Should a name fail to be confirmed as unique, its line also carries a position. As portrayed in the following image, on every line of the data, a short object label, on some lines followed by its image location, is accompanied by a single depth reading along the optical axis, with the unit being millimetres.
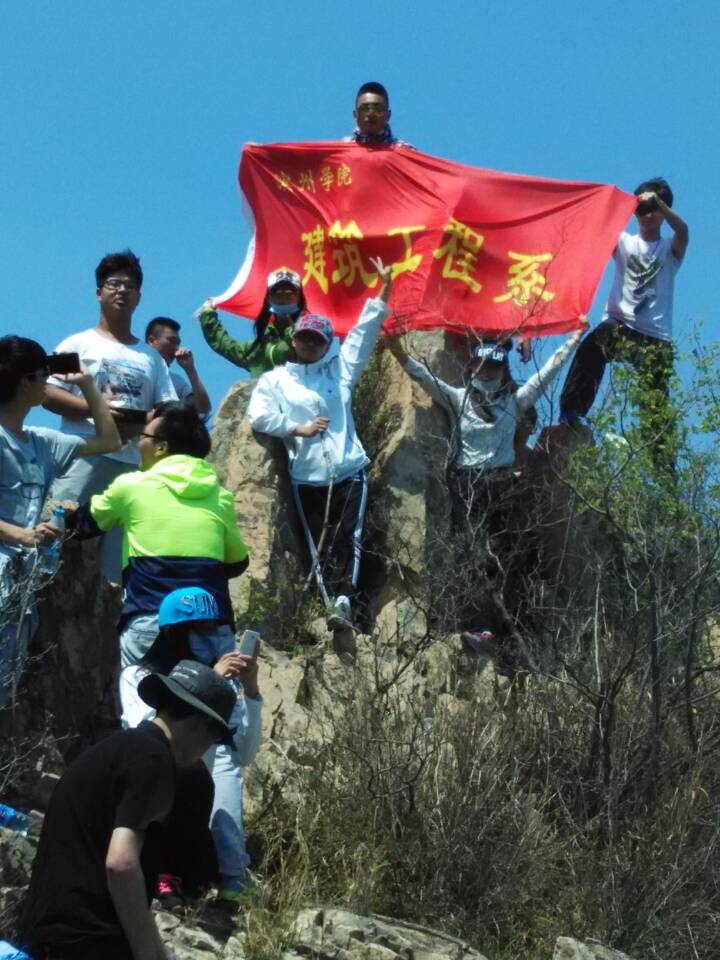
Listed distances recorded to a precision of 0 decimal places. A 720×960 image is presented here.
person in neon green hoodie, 7320
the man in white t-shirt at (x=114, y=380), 8586
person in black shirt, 4922
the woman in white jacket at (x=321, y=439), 10406
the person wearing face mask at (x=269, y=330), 10812
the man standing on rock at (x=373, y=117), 11875
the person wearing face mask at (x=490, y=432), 11023
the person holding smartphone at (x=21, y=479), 7340
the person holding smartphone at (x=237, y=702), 6754
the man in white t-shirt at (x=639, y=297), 11359
